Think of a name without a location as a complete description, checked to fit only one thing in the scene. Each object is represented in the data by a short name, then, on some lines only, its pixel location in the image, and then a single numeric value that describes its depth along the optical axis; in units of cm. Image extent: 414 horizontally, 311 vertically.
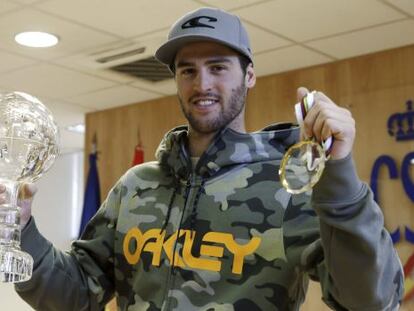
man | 125
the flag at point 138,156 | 484
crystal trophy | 104
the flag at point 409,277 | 350
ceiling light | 346
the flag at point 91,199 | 508
